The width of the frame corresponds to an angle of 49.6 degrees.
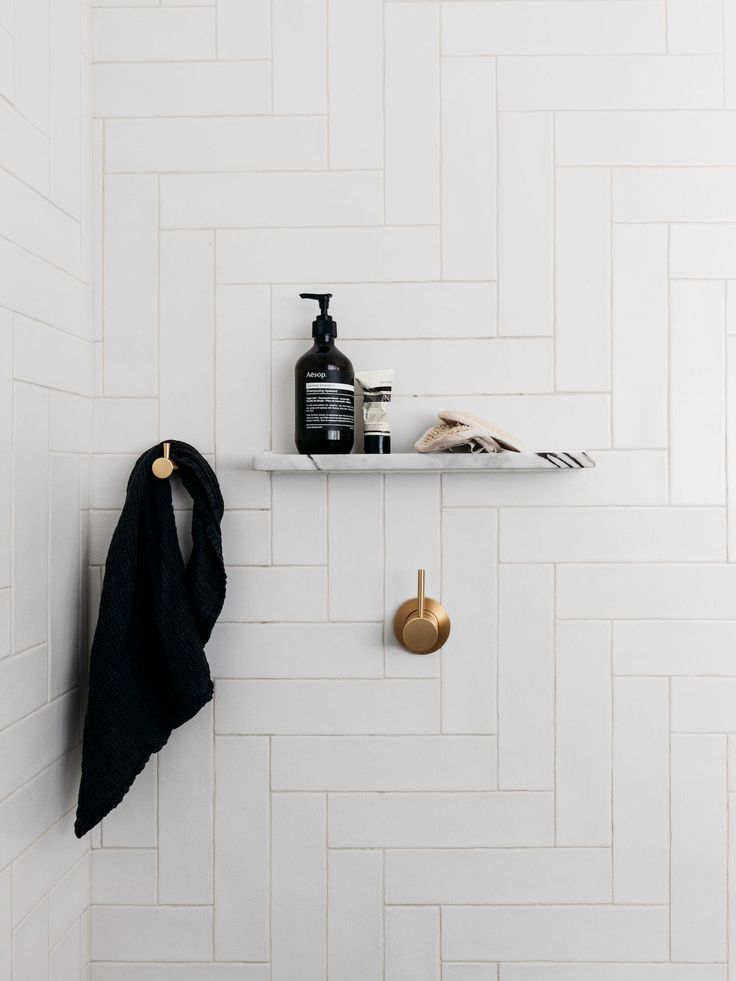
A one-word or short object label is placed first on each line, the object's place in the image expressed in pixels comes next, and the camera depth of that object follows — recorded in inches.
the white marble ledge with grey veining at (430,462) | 41.4
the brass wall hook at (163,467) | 42.9
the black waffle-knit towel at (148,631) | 41.9
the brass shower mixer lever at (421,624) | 43.6
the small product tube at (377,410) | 42.9
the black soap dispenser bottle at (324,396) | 42.3
